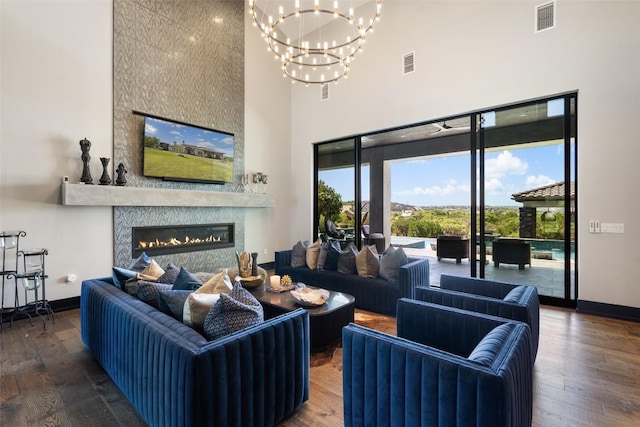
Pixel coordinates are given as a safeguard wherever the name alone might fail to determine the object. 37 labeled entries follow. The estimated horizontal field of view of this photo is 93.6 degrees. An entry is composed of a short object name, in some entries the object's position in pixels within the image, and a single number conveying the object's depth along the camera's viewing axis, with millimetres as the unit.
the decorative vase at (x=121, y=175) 4630
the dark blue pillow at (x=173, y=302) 2025
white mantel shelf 4133
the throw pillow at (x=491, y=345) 1335
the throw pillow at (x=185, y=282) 2346
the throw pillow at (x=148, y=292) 2291
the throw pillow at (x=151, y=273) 2575
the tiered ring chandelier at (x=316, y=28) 6215
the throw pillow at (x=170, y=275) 2631
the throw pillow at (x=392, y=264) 3928
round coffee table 2918
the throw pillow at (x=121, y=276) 2598
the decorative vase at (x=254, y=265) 3783
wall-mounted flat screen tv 5098
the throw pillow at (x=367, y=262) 4133
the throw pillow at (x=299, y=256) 4969
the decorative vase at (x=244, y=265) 3730
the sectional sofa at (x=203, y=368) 1513
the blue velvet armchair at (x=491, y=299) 2291
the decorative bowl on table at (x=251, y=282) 3535
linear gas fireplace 5059
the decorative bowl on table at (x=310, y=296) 3051
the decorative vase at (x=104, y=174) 4445
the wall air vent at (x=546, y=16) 4212
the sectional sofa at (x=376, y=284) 3721
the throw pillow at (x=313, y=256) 4781
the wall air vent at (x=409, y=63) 5473
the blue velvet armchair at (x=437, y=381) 1220
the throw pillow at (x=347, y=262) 4340
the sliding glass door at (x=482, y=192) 4320
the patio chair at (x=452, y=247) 5570
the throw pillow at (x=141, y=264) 2992
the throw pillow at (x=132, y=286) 2459
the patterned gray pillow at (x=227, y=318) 1786
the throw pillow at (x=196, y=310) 1893
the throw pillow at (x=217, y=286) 2188
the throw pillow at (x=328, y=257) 4609
